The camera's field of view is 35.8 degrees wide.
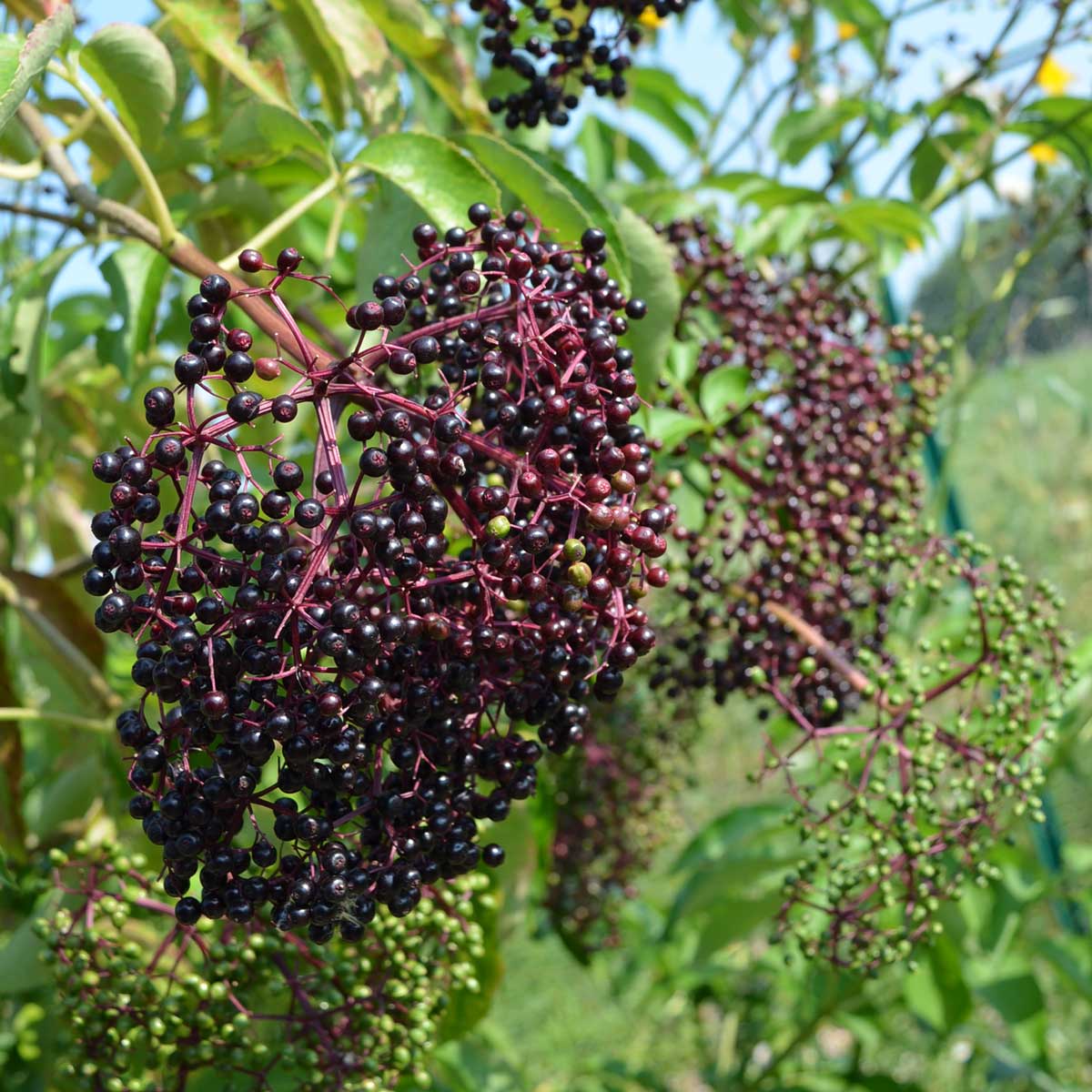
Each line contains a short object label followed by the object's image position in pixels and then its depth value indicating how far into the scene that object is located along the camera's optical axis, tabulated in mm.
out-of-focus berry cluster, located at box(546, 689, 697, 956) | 707
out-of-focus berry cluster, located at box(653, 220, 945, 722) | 509
